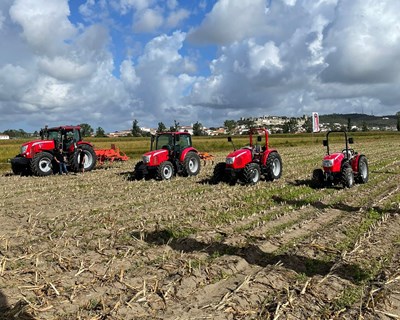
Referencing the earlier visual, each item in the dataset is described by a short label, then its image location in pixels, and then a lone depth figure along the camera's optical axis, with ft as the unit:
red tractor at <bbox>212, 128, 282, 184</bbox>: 38.14
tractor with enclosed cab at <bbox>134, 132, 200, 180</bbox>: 43.55
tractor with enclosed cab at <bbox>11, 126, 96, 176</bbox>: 52.13
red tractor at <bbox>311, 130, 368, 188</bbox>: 35.47
